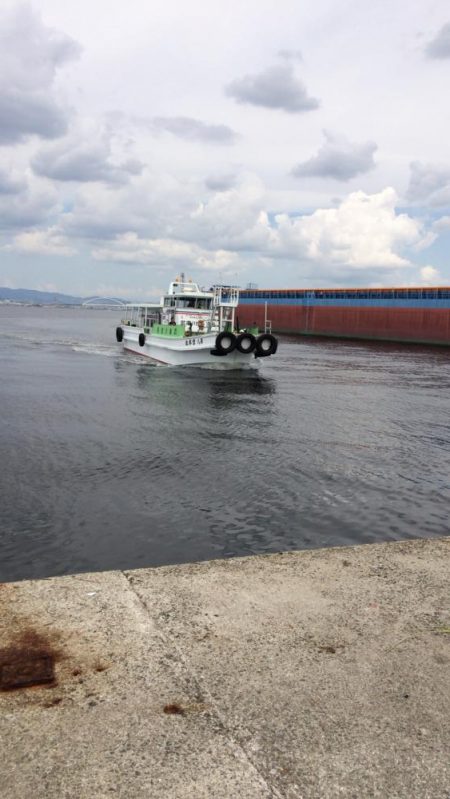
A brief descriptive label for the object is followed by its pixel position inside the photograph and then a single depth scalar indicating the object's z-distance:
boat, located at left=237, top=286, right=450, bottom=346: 60.72
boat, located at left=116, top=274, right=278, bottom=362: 34.22
